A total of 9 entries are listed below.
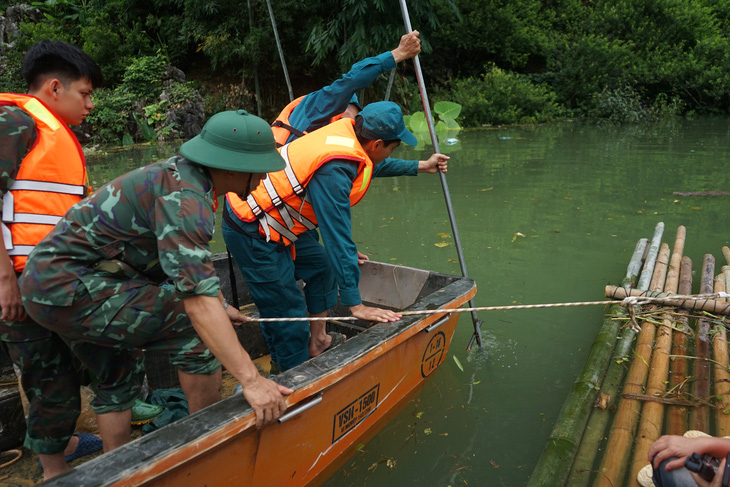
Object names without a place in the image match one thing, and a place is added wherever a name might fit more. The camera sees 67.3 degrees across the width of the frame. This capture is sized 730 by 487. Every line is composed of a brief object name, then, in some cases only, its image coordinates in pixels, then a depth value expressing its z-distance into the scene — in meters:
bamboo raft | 2.28
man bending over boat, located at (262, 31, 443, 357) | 3.21
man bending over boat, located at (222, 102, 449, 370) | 2.49
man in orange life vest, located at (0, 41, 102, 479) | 1.97
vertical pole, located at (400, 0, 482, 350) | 3.52
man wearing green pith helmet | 1.66
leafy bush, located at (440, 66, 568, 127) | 17.58
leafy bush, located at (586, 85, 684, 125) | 17.75
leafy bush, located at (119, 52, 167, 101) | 16.45
